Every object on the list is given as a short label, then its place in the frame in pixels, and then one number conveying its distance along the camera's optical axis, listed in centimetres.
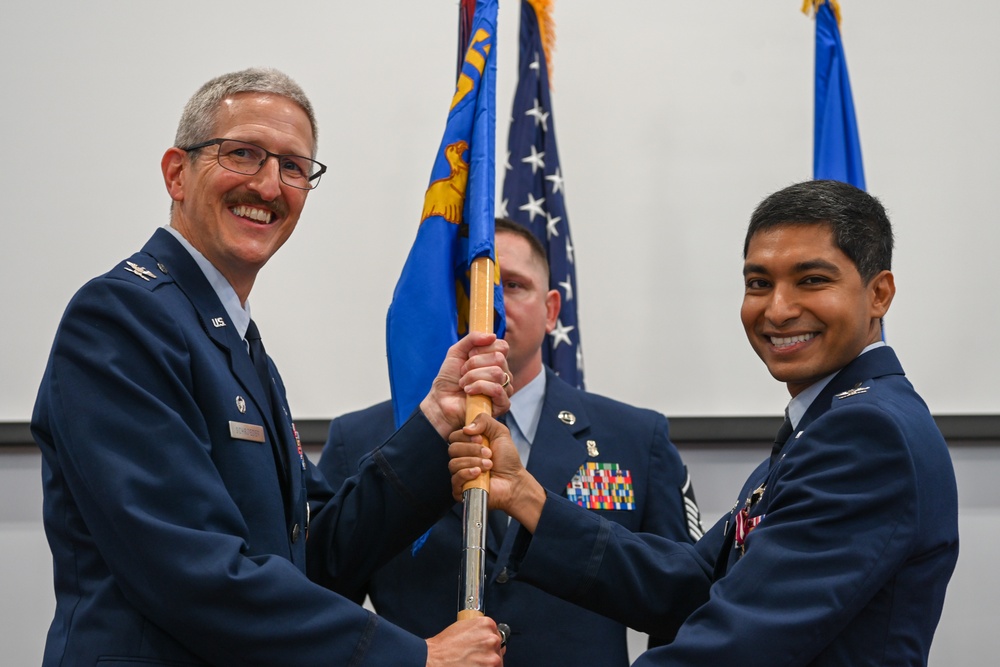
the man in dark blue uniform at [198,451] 192
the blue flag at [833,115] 406
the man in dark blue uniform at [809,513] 203
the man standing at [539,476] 284
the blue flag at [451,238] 265
